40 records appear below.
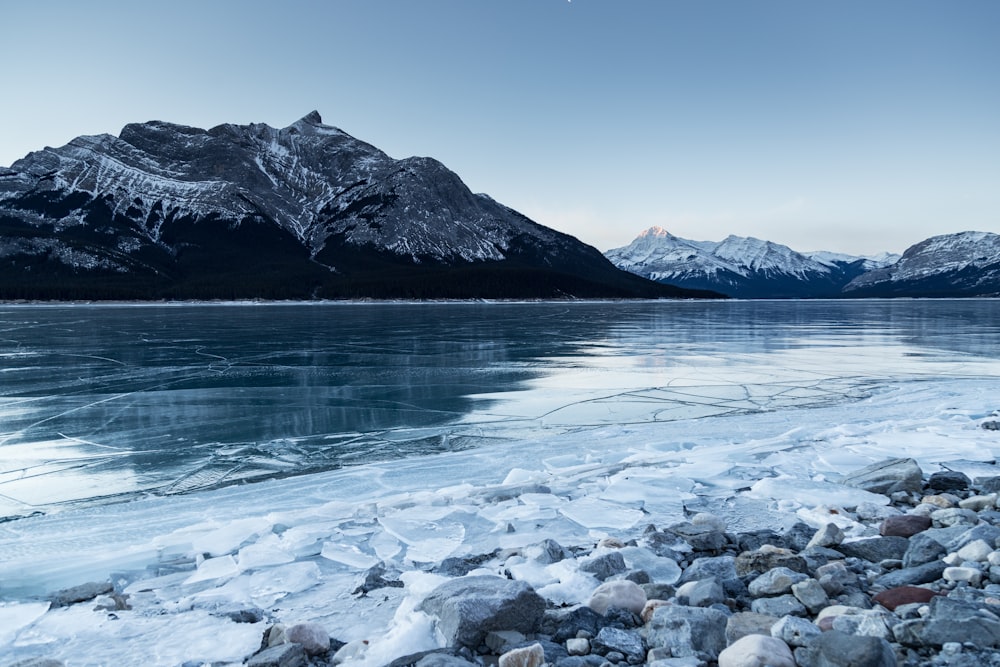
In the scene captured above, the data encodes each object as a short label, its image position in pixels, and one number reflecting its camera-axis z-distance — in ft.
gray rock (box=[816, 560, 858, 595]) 14.06
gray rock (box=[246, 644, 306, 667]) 11.93
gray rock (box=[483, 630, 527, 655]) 12.39
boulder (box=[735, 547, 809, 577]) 15.66
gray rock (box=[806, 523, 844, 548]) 17.51
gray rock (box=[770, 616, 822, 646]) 11.73
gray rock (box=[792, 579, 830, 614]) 13.38
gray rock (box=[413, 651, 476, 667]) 11.53
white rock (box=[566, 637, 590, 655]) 12.20
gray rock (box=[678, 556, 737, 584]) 15.62
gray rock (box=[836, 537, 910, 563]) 16.65
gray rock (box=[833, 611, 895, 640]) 11.82
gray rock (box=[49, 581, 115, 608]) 15.49
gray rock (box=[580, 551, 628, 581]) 15.97
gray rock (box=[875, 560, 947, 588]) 14.38
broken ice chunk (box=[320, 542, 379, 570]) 17.87
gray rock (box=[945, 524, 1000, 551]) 15.98
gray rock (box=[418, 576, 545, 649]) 12.69
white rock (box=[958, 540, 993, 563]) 14.90
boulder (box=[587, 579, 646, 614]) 13.91
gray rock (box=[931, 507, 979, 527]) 18.57
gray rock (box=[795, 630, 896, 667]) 10.36
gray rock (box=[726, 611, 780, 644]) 12.25
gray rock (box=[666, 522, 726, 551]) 17.93
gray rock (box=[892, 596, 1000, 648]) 11.05
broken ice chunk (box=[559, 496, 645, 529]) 20.93
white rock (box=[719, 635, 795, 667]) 10.93
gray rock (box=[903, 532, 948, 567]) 15.67
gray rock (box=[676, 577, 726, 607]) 13.99
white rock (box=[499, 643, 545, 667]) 11.55
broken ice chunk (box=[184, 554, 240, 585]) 16.88
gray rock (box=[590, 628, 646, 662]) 12.07
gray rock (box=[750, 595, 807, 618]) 13.23
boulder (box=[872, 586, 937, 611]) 13.19
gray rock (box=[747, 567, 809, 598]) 14.33
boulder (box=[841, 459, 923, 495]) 23.27
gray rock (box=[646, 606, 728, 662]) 11.94
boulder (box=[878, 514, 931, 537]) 18.27
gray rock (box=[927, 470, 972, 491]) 23.26
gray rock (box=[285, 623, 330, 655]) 12.57
